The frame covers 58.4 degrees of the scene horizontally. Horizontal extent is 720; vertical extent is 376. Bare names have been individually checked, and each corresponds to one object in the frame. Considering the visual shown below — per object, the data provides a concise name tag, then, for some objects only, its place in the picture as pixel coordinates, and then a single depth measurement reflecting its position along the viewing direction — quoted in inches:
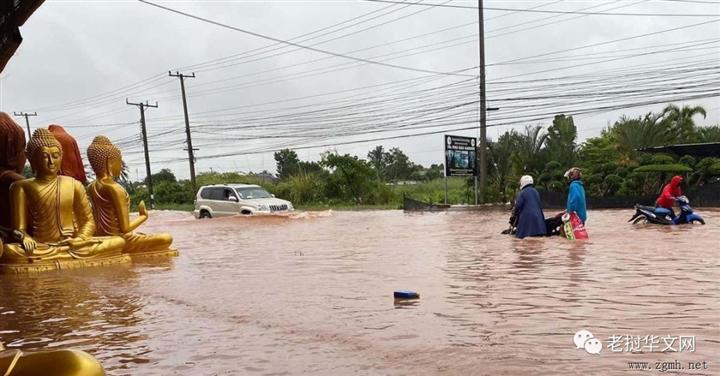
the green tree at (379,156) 2610.7
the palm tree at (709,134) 1287.0
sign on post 1178.6
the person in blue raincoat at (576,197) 474.9
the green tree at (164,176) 2547.0
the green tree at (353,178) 1610.5
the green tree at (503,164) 1175.0
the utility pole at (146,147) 1685.0
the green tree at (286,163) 2066.8
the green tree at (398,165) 2549.2
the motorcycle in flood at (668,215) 589.3
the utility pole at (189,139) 1557.6
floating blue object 251.7
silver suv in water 951.0
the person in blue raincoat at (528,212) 480.1
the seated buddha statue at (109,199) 429.4
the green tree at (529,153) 1182.9
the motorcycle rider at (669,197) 592.1
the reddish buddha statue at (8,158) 406.0
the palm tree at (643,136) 1199.6
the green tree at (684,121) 1232.3
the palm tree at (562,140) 1219.2
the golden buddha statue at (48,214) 377.4
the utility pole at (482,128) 1154.0
